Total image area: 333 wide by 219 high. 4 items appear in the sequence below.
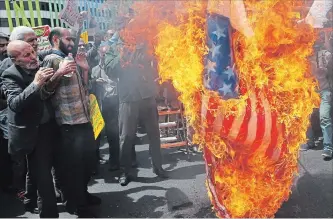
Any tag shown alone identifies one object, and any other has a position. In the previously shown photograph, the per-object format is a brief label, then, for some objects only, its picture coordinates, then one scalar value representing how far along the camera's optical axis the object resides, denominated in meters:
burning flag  3.48
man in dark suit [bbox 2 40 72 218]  3.73
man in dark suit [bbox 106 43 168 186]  5.72
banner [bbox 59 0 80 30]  6.18
